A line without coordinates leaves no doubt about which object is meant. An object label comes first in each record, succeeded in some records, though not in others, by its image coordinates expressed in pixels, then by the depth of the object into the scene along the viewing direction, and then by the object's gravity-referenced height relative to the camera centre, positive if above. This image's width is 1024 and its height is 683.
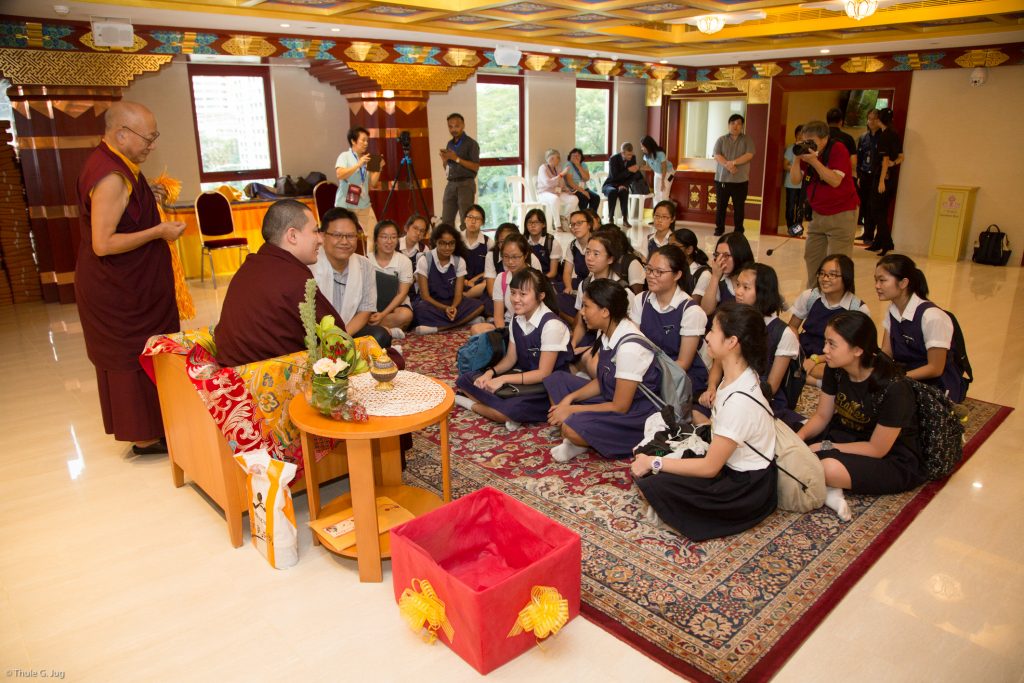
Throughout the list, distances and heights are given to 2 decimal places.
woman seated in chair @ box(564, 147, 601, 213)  11.12 -0.33
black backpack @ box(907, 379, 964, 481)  3.13 -1.16
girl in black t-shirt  2.99 -1.10
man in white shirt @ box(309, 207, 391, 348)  4.23 -0.68
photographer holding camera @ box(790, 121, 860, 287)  5.67 -0.24
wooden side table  2.54 -1.08
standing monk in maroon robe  3.38 -0.52
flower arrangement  2.54 -0.70
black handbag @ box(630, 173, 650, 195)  11.58 -0.42
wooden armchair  2.87 -1.17
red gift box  2.17 -1.28
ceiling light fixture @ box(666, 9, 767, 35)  6.87 +1.25
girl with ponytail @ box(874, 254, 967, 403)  3.70 -0.85
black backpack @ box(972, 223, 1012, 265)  8.56 -1.05
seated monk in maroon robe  2.90 -0.52
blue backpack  4.18 -1.07
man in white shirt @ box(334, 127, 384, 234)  7.45 -0.15
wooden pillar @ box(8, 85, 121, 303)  6.43 +0.09
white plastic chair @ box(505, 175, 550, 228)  10.92 -0.57
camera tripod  8.91 -0.26
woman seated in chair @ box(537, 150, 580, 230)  11.05 -0.49
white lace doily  2.70 -0.88
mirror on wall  12.98 +0.58
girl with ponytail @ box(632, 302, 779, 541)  2.72 -1.15
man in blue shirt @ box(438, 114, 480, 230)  8.55 -0.12
